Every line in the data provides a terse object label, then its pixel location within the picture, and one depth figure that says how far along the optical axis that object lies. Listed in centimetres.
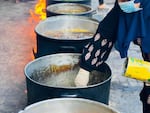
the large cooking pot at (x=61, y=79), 153
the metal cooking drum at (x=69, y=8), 282
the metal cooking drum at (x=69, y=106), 139
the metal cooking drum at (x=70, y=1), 296
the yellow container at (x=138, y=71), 136
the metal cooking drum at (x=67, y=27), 241
